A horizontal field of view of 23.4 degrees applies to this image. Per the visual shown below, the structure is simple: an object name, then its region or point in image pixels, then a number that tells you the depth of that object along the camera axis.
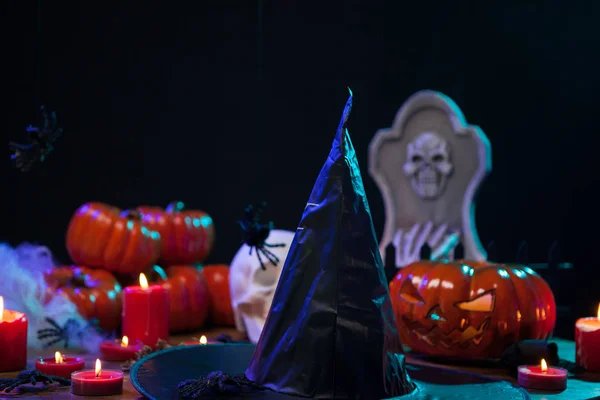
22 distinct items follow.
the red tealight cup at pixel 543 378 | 1.30
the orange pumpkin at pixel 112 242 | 1.56
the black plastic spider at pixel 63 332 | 1.44
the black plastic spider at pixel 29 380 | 1.24
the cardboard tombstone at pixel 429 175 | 1.74
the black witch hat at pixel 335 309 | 1.15
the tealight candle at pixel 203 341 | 1.40
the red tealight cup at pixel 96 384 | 1.23
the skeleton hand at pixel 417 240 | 1.75
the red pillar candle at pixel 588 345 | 1.38
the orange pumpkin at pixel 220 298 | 1.63
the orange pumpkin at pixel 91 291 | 1.50
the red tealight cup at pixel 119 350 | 1.38
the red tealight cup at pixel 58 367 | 1.29
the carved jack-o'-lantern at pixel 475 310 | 1.41
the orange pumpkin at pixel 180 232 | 1.63
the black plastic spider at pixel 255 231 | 1.48
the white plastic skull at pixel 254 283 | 1.52
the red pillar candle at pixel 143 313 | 1.41
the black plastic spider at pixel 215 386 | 1.16
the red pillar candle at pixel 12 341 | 1.32
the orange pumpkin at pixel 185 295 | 1.57
